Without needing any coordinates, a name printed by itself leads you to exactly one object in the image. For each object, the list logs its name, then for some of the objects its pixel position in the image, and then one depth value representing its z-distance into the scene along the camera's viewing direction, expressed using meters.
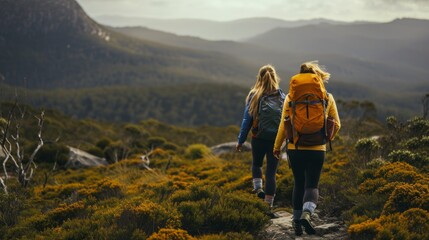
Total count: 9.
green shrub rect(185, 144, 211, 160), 18.45
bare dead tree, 9.64
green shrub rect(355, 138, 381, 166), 8.81
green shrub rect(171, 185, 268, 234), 5.39
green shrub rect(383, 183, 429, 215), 5.05
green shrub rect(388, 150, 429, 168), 7.39
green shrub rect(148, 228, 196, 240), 4.68
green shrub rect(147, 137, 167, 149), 25.94
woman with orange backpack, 4.78
